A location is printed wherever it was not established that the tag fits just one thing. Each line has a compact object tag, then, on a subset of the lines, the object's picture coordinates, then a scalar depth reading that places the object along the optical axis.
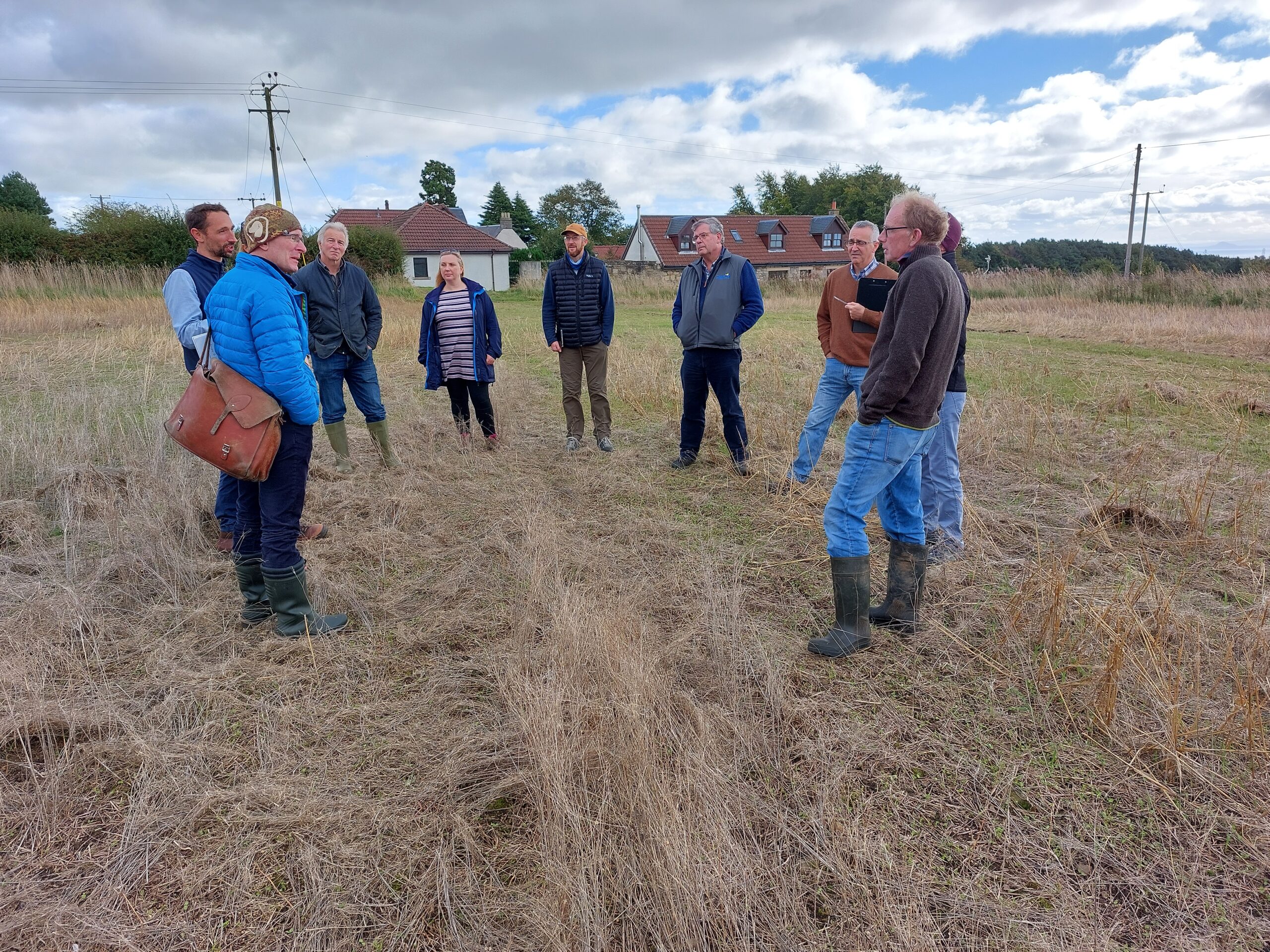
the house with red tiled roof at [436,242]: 43.62
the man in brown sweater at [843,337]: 4.95
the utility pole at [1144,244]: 33.82
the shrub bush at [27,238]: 20.23
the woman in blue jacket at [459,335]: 6.43
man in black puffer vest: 6.51
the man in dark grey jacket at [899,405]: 2.88
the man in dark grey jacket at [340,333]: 5.68
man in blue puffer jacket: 3.05
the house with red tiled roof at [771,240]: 50.38
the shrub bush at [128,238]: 21.50
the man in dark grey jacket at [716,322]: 5.67
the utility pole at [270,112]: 23.86
